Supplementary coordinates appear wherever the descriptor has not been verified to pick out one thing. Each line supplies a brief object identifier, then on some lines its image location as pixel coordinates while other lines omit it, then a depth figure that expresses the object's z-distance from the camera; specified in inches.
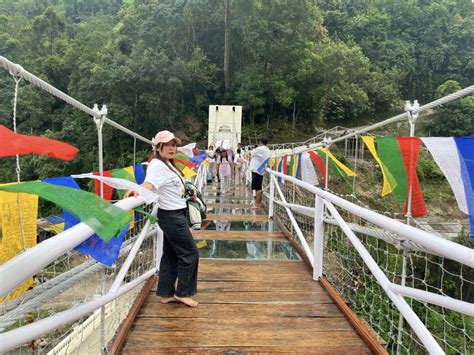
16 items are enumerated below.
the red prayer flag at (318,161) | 184.8
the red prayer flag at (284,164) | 245.9
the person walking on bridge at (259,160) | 256.5
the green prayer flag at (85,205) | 39.3
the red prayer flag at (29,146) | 42.8
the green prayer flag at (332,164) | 173.1
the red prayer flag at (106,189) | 95.3
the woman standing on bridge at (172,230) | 95.8
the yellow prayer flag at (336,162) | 166.5
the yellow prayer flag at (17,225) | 53.0
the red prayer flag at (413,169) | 86.5
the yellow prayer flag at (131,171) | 116.8
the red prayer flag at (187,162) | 177.2
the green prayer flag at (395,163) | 89.4
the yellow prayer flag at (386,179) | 92.0
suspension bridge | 49.3
